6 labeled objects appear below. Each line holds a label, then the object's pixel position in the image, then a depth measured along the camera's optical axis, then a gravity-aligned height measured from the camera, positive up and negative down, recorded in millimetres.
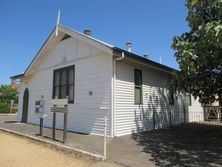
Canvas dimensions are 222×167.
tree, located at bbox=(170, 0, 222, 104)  5612 +1687
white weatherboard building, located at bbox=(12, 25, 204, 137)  7563 +656
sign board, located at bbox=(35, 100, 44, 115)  10723 -630
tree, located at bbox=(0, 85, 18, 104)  33160 +664
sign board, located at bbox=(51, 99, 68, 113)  6609 -304
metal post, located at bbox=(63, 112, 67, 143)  6414 -1420
